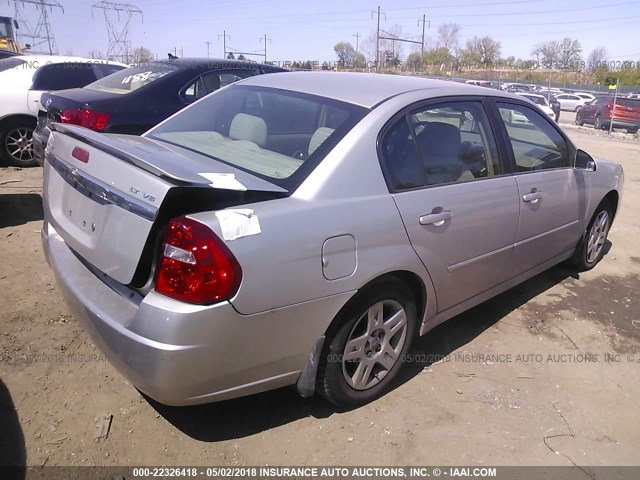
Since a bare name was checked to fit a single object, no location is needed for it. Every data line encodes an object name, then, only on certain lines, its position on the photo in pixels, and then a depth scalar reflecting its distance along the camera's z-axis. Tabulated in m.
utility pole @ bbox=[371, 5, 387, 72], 48.69
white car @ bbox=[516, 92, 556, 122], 21.17
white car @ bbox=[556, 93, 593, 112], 36.28
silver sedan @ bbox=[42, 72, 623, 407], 2.04
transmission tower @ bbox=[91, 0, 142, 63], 24.42
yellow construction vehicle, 22.80
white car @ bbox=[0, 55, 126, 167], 7.28
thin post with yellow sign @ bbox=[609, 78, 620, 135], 21.09
